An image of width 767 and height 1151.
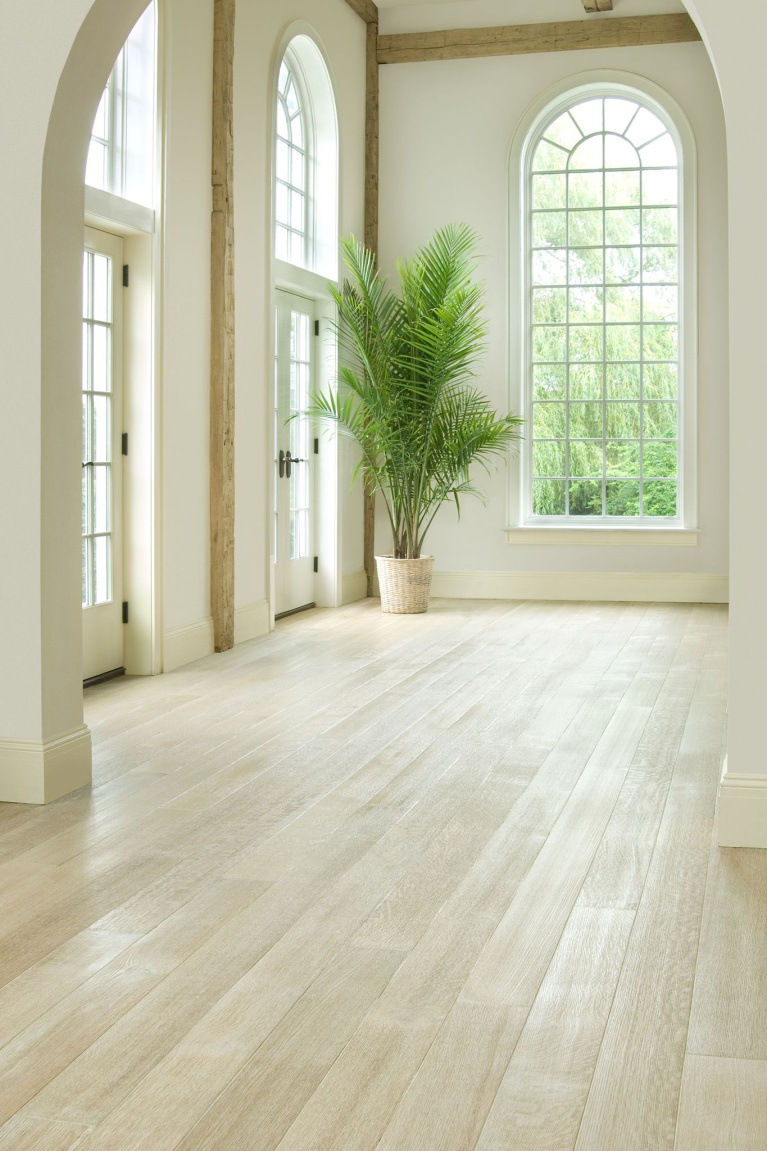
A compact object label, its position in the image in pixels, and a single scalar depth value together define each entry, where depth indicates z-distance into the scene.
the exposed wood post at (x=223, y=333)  5.96
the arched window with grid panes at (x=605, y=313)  8.42
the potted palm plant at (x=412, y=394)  7.55
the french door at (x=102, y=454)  5.20
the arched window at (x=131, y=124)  5.20
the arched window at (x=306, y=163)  7.34
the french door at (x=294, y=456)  7.34
